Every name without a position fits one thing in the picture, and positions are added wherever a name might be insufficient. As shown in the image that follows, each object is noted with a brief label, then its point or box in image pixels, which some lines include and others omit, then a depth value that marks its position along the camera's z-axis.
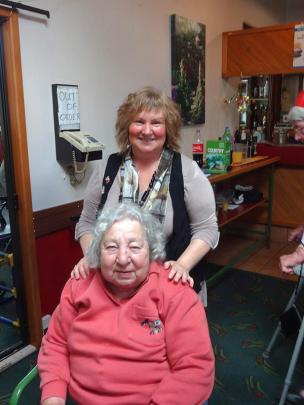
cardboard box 3.35
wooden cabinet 3.90
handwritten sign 2.43
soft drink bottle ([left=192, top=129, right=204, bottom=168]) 3.38
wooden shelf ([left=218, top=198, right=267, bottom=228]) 3.43
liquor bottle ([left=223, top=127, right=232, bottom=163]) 3.99
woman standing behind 1.53
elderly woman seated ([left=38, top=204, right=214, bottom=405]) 1.17
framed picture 3.50
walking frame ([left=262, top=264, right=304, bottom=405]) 2.01
